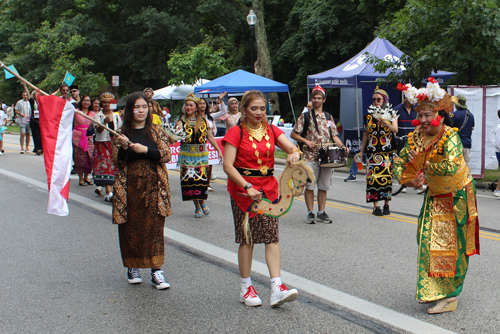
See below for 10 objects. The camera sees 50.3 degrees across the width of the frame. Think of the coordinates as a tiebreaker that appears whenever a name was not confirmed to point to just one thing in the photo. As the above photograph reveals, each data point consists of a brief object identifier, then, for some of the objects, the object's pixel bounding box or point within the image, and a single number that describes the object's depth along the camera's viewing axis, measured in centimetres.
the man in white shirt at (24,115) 1898
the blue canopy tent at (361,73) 1478
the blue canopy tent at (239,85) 1834
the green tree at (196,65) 2403
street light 2089
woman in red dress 431
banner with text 1068
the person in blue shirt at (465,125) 1066
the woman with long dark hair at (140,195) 488
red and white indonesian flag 413
